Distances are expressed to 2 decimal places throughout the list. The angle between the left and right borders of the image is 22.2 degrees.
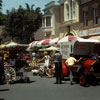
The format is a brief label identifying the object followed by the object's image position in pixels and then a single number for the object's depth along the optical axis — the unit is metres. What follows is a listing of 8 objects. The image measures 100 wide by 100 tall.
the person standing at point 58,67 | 13.74
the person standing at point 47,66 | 17.62
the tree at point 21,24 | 46.44
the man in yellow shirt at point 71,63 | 13.47
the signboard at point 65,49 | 16.39
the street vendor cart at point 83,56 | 12.99
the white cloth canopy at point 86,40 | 15.10
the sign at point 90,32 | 26.33
